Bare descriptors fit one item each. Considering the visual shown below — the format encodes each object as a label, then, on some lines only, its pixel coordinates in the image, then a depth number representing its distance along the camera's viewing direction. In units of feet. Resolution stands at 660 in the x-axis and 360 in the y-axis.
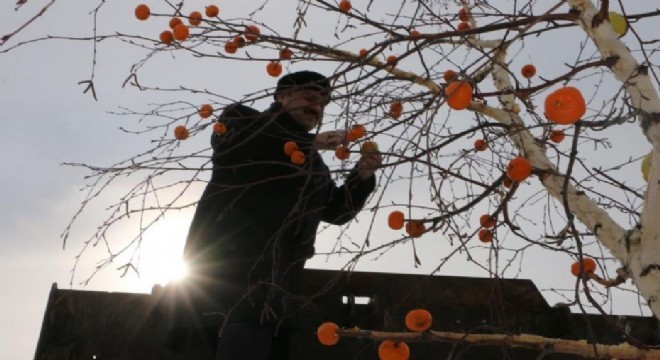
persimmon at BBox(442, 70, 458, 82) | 8.45
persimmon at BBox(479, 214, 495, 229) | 6.96
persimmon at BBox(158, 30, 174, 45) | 8.55
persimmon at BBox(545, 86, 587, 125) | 4.61
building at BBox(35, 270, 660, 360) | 9.58
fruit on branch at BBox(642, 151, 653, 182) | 6.44
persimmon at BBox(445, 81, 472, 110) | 4.99
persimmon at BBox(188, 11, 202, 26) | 7.97
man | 8.16
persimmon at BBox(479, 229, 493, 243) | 7.91
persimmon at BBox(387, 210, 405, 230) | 7.05
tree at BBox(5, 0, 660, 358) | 5.20
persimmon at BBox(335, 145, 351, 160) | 7.16
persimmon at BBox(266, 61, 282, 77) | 9.14
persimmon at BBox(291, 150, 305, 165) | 8.36
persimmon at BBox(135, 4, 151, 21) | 8.66
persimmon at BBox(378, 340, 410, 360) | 6.08
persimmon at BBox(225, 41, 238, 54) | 8.52
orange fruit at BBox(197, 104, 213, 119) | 7.55
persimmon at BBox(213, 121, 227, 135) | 8.59
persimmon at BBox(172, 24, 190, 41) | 8.02
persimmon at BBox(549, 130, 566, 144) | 7.95
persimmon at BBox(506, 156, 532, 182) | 5.78
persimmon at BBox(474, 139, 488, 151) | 7.98
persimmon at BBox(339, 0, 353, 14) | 9.32
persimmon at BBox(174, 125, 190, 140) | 7.79
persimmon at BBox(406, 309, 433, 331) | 5.87
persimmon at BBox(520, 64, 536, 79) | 9.45
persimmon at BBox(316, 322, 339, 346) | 6.04
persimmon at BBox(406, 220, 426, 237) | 6.31
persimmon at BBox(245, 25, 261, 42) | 7.32
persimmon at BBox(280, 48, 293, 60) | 8.19
